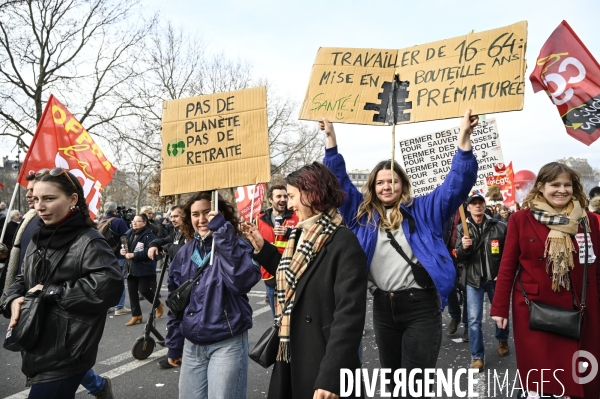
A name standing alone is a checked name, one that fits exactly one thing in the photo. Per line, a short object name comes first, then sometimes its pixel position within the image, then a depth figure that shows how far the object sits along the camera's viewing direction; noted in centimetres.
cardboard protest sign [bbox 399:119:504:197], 678
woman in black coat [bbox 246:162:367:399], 213
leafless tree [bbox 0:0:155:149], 1850
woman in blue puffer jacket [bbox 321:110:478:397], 291
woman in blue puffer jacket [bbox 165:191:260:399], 287
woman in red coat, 319
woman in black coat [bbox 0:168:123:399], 253
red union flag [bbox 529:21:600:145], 447
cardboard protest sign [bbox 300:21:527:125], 321
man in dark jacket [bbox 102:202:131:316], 865
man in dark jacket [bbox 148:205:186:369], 463
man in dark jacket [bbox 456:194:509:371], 552
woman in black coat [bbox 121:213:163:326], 759
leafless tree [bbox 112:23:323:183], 2263
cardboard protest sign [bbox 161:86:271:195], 347
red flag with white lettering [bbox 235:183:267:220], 1241
